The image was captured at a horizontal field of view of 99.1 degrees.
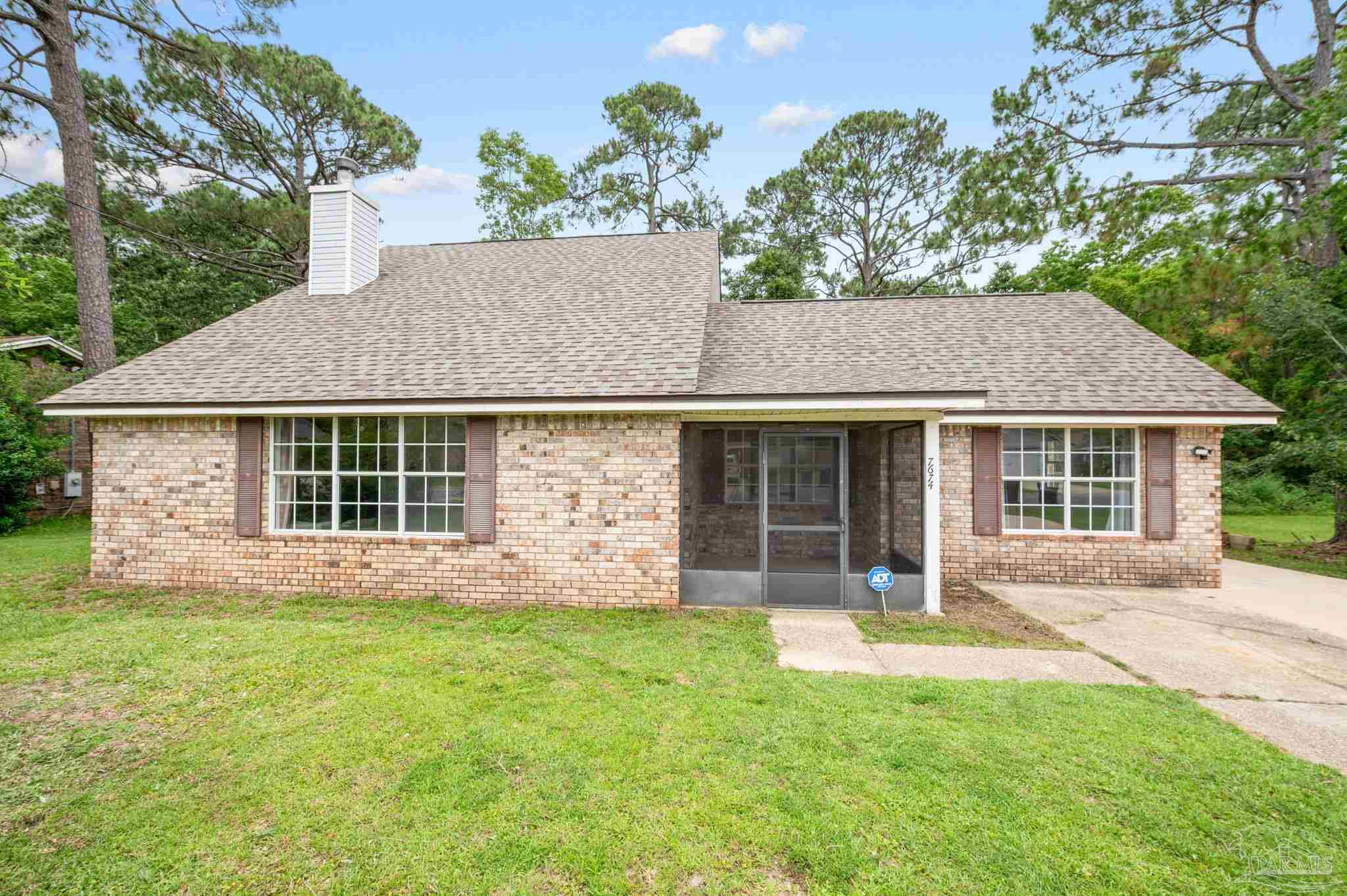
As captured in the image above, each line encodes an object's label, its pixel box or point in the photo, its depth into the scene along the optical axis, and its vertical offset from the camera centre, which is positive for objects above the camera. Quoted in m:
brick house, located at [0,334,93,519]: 14.43 -0.09
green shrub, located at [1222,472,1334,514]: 17.23 -1.45
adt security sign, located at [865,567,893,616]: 6.76 -1.50
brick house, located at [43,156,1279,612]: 6.93 -0.02
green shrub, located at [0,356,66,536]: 12.72 +0.12
